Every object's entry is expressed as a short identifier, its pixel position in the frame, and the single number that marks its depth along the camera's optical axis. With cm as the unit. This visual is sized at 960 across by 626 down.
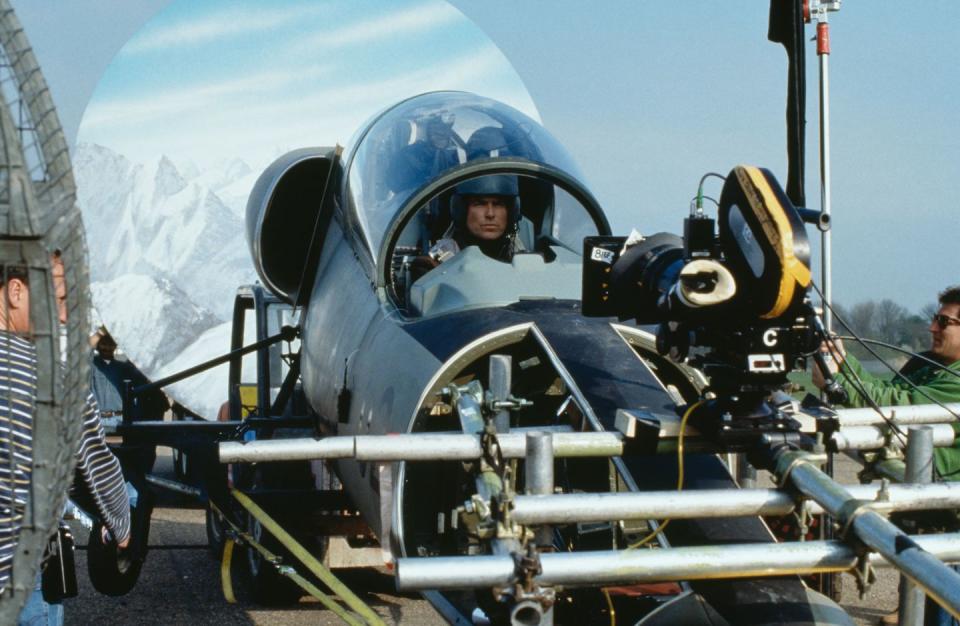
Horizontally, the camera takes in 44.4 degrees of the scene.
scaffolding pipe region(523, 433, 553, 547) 270
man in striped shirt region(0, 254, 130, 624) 223
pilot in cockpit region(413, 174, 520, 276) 514
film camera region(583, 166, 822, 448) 278
